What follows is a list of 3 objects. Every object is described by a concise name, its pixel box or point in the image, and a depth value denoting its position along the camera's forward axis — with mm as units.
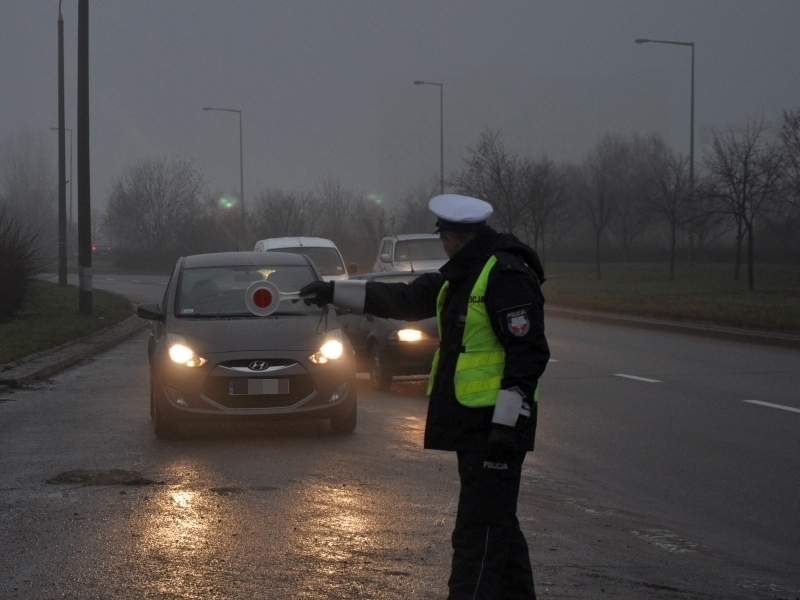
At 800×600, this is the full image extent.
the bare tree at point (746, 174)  35719
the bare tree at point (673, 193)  44406
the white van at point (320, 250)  23453
